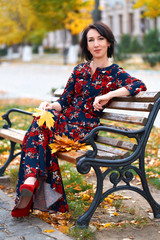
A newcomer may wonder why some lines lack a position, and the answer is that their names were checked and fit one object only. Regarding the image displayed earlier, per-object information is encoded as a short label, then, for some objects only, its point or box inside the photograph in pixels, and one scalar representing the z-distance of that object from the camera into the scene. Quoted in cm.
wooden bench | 294
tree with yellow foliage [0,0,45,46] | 3622
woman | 316
